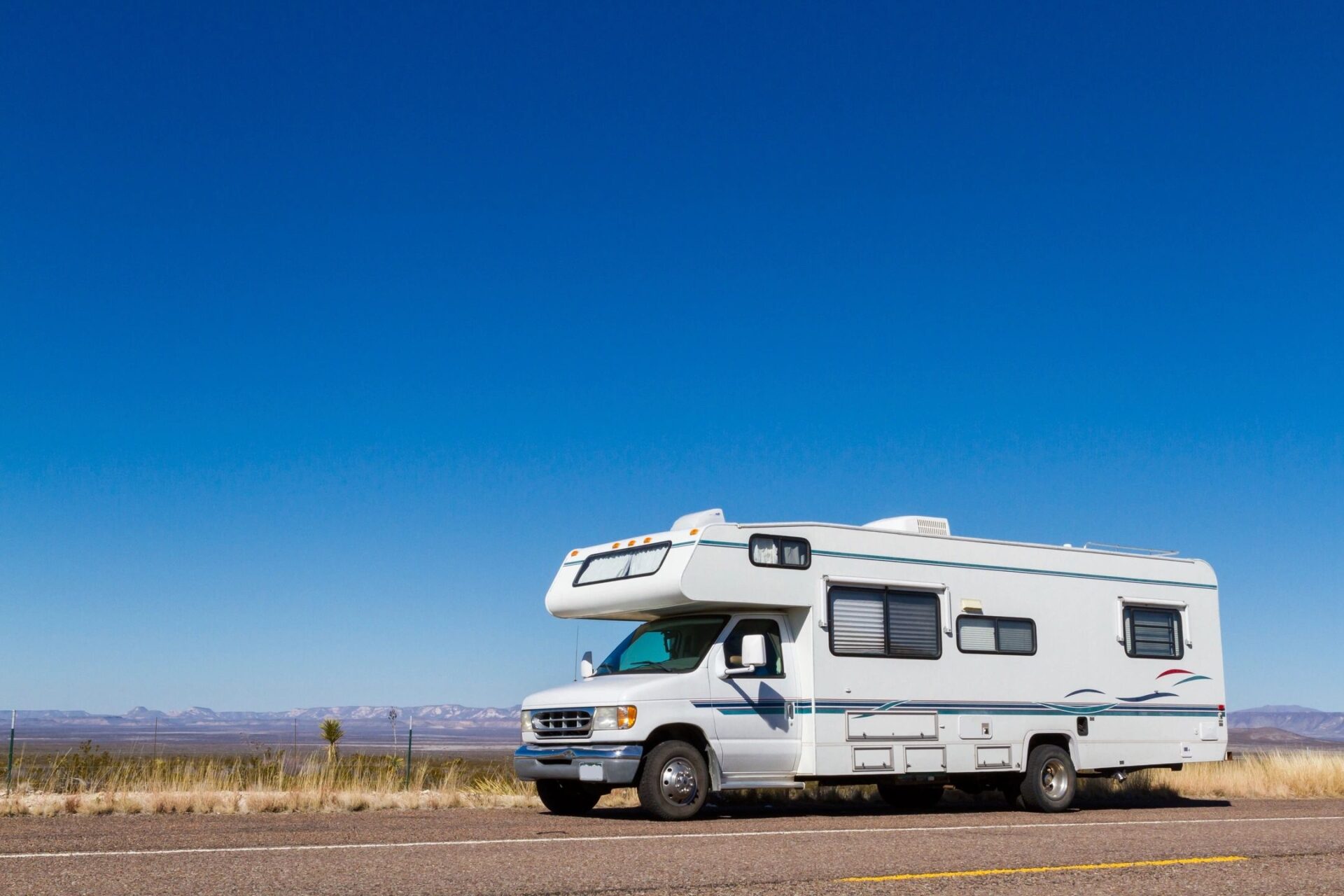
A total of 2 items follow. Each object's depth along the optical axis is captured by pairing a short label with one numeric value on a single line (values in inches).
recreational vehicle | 534.0
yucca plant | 1282.0
